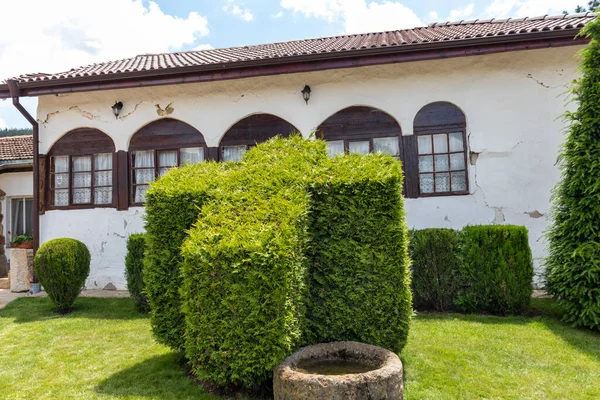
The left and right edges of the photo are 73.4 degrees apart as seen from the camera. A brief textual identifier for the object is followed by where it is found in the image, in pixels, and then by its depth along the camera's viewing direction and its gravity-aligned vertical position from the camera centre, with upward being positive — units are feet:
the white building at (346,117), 22.97 +6.72
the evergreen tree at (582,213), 16.11 +0.07
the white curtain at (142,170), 27.50 +3.93
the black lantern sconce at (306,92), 25.21 +8.19
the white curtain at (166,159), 27.50 +4.60
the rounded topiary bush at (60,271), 21.07 -2.20
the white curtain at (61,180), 28.30 +3.46
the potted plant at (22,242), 28.43 -0.86
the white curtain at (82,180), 28.12 +3.43
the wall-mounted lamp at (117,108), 27.40 +8.20
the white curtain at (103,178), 27.81 +3.46
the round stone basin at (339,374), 8.77 -3.62
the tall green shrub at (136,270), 21.13 -2.28
